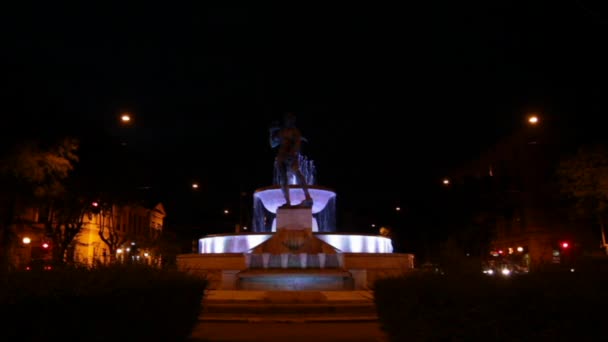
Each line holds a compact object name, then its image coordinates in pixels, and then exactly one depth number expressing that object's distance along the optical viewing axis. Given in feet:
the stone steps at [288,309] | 42.32
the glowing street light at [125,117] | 82.50
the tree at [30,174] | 77.71
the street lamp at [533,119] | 84.83
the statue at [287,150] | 81.87
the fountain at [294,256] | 62.39
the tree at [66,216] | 116.67
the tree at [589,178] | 95.55
